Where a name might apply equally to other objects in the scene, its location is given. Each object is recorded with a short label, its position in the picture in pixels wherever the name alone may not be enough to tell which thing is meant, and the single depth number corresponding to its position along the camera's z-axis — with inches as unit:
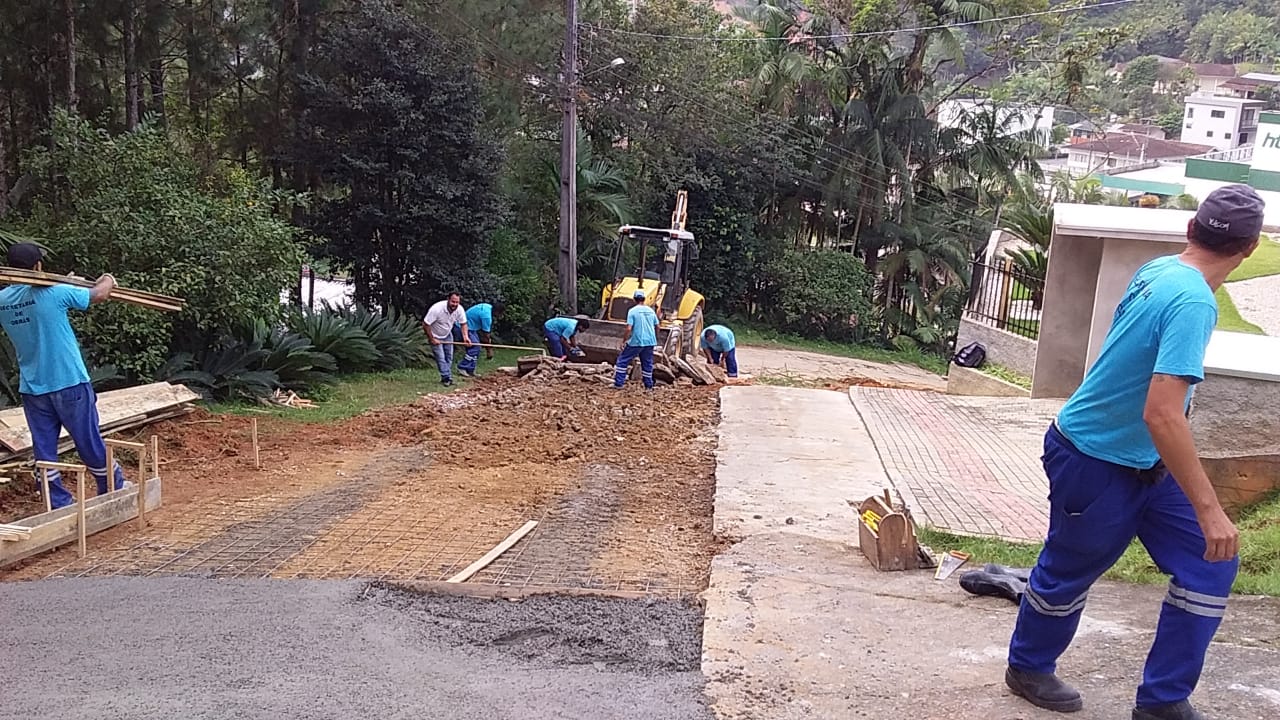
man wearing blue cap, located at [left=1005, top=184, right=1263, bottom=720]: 121.3
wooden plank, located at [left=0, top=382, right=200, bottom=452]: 329.4
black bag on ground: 609.0
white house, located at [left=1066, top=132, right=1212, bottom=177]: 2460.6
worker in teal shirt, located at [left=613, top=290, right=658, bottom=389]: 558.9
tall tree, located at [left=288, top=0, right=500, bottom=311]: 803.4
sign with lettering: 1298.0
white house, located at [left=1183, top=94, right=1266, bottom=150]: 2578.7
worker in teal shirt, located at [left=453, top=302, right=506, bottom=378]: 668.1
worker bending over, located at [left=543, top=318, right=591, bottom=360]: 668.1
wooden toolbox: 211.5
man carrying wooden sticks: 251.8
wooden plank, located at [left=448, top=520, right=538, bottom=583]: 212.5
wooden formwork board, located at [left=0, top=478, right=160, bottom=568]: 224.8
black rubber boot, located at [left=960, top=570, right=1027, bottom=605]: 186.2
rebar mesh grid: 217.6
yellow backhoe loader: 649.6
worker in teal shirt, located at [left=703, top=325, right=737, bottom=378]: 697.0
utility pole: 832.3
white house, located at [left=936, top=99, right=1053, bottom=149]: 1251.2
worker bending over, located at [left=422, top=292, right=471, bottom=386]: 617.9
